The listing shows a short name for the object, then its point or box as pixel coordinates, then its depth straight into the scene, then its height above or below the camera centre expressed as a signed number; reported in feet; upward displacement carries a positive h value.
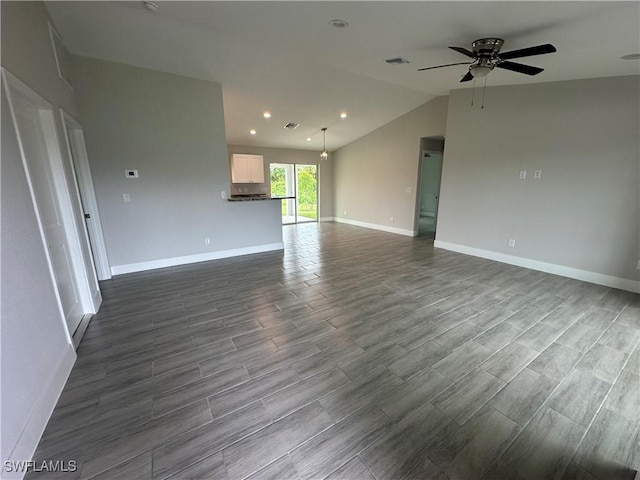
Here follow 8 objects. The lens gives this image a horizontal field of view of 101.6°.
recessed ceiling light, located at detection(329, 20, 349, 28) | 8.81 +5.32
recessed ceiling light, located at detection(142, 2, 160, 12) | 8.48 +5.75
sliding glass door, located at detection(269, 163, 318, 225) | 29.17 -0.58
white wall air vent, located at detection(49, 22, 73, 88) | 9.04 +4.73
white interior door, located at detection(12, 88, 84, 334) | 7.23 -0.56
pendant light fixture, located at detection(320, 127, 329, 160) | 24.10 +4.23
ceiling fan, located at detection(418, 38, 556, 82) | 8.65 +4.10
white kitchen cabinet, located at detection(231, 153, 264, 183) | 24.26 +1.40
